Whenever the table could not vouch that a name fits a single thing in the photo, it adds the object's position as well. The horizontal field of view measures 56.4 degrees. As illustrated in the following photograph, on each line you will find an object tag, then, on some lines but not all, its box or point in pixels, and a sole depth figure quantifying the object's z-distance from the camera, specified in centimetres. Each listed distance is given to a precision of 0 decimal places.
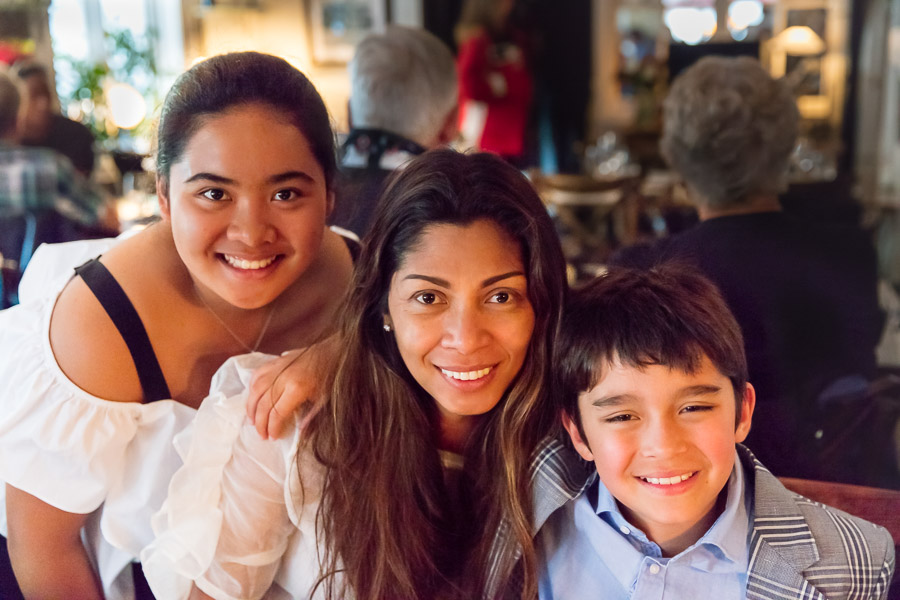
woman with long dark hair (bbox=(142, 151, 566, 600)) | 120
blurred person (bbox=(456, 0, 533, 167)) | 517
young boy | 110
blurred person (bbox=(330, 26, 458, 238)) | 236
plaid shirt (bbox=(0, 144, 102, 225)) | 283
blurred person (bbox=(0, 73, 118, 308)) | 262
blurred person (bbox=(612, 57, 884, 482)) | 162
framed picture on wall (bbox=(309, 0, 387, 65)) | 619
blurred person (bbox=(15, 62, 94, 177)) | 388
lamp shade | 696
